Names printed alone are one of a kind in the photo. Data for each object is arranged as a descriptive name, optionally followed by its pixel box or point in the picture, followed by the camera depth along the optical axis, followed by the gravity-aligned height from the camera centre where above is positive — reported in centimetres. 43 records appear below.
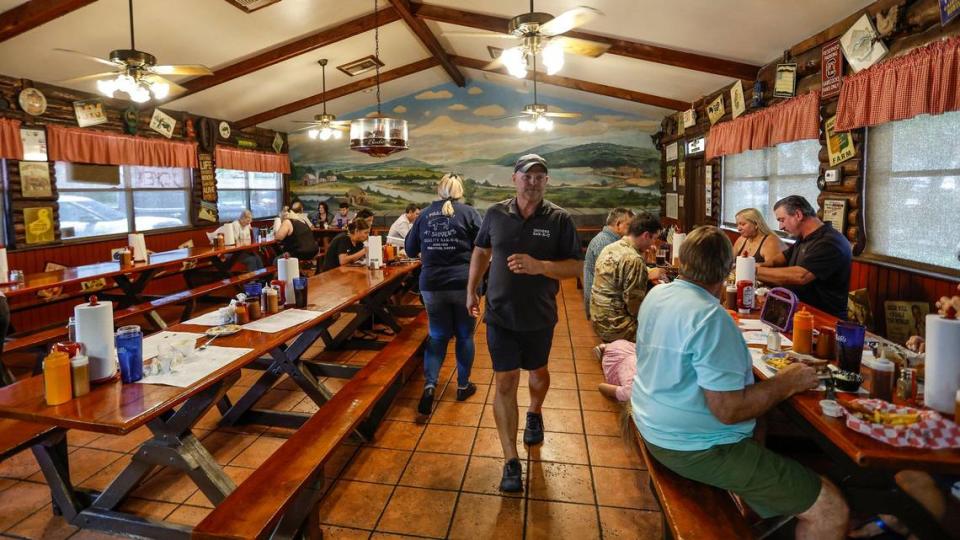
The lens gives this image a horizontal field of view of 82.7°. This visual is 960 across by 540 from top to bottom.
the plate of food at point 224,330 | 270 -51
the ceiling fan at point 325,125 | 830 +154
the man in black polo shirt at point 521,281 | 271 -30
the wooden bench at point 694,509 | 171 -97
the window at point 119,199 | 708 +45
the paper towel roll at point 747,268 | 324 -31
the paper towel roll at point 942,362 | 160 -45
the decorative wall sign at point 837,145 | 462 +61
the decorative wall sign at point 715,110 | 716 +143
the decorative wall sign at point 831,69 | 454 +124
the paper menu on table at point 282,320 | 287 -52
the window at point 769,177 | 578 +48
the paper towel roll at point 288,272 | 341 -29
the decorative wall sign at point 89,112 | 689 +151
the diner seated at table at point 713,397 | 172 -59
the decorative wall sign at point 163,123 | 812 +159
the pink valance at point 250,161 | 984 +131
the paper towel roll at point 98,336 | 198 -39
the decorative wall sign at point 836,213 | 474 +2
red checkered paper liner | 147 -60
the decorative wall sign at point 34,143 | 627 +102
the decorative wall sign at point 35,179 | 635 +61
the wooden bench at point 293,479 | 185 -97
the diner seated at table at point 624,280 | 392 -44
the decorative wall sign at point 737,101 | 647 +140
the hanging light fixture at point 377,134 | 486 +81
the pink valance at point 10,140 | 588 +100
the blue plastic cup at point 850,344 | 199 -48
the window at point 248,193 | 1038 +70
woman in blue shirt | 379 -31
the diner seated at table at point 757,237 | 419 -17
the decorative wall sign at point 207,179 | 935 +84
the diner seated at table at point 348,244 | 565 -20
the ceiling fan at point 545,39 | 378 +137
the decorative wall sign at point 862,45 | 397 +128
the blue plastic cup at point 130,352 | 205 -46
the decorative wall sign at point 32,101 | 619 +149
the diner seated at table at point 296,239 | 727 -18
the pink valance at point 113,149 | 667 +110
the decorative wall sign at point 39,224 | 643 +8
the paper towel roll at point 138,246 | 585 -18
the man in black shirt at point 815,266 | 335 -31
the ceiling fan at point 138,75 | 411 +122
